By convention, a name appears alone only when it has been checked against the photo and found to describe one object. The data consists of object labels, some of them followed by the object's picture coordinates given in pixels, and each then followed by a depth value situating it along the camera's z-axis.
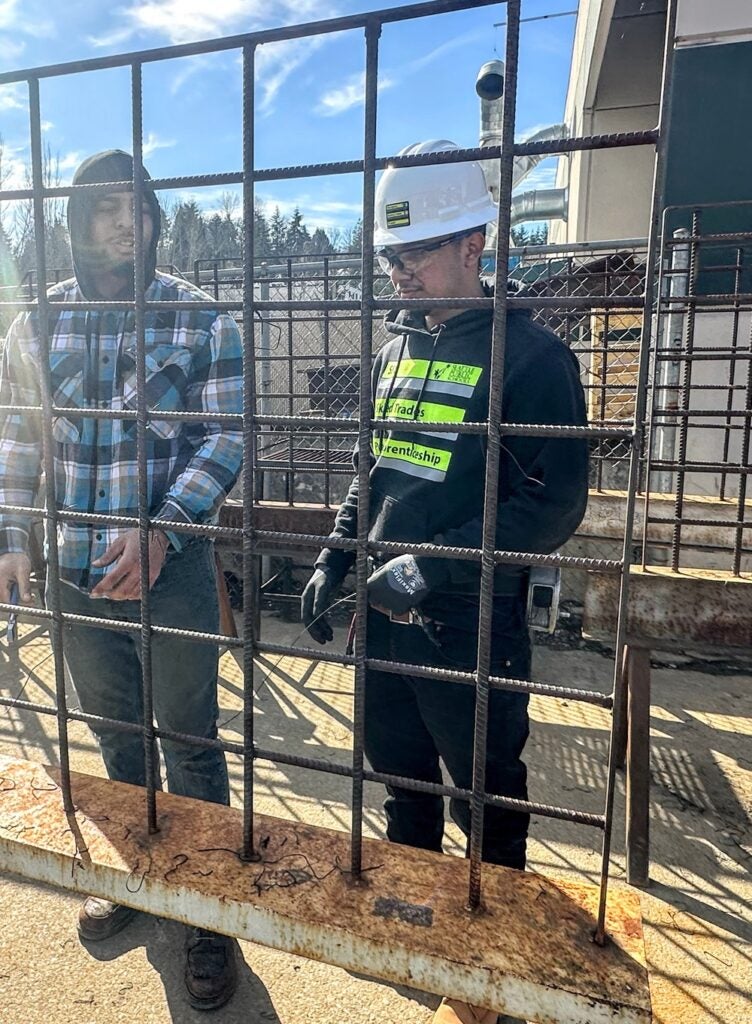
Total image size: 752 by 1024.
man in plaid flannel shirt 2.01
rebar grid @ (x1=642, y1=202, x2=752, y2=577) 3.24
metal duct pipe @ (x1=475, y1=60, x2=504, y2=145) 10.94
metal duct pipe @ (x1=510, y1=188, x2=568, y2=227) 14.21
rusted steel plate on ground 1.23
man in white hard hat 1.74
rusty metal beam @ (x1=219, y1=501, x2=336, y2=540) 4.47
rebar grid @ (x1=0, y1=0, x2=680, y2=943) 1.18
